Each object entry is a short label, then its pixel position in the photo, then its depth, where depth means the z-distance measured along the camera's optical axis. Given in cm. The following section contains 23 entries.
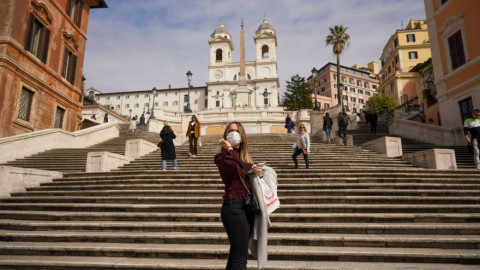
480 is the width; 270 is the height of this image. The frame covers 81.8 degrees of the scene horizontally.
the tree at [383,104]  4222
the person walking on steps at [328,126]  1570
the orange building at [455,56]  1631
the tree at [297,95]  5869
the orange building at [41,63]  1558
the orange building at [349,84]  8050
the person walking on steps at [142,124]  2706
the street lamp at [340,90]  2794
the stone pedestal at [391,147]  1202
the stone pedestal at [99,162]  1033
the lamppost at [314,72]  2282
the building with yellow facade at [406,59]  4378
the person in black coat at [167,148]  990
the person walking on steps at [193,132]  1198
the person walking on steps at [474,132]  921
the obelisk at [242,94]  4219
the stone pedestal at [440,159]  959
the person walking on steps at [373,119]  1989
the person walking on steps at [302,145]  948
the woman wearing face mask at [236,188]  259
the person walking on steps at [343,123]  1466
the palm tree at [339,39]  3756
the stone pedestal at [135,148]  1293
